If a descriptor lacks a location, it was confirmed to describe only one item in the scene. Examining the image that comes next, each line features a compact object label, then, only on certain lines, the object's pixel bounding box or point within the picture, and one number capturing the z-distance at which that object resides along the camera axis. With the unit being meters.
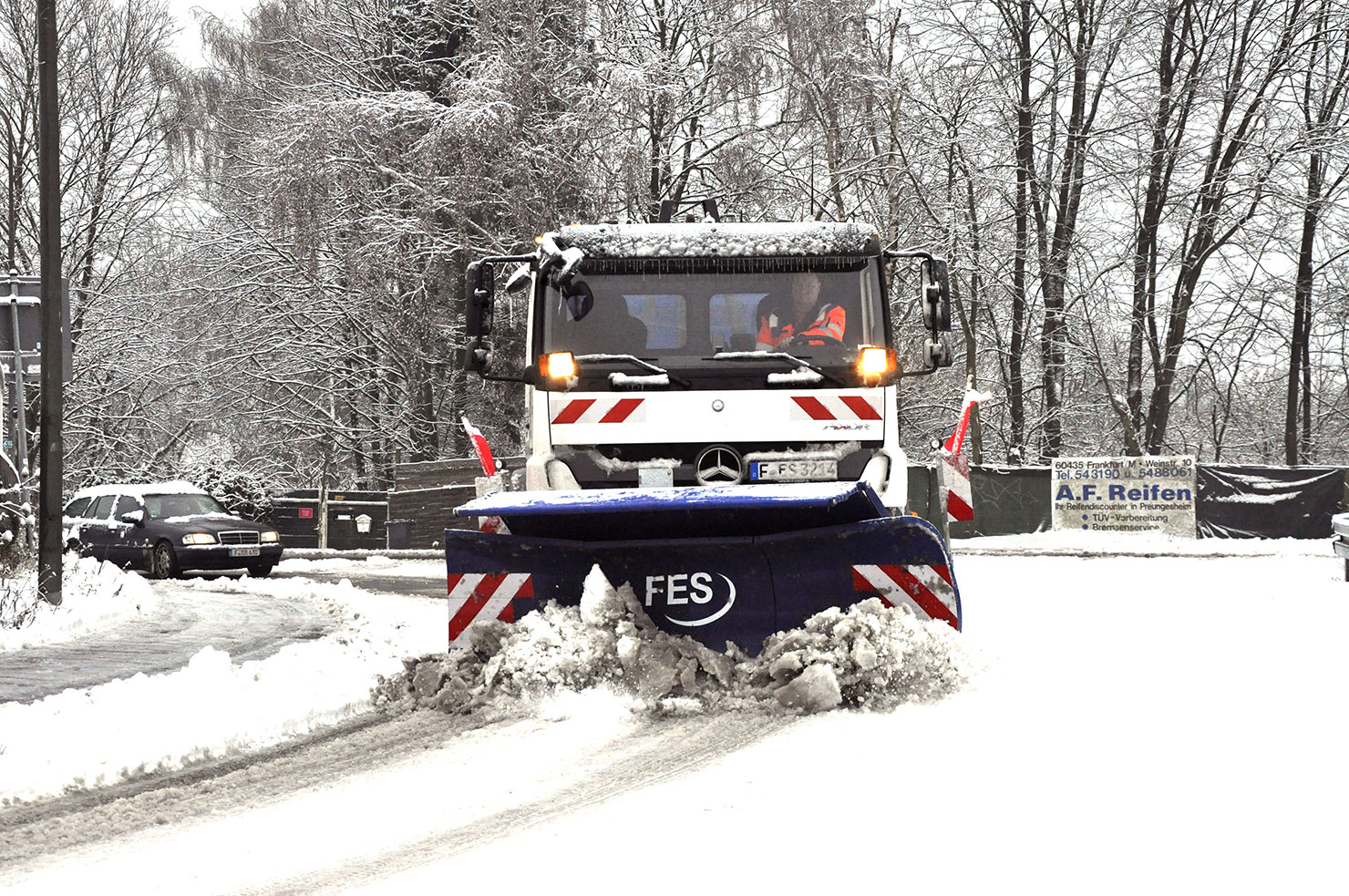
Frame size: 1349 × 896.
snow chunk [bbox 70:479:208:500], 21.58
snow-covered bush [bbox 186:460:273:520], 32.09
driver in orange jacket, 8.43
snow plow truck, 6.97
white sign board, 25.09
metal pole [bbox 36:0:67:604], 12.28
